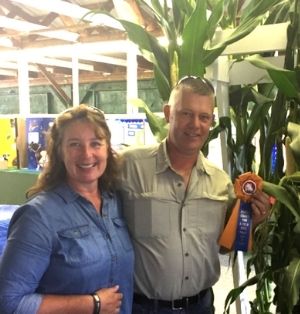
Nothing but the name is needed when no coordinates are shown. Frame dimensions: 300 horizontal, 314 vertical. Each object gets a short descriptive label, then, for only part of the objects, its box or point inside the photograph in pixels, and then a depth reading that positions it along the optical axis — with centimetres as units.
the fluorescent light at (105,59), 682
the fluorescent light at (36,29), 426
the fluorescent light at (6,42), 527
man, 138
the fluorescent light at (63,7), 329
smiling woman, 110
